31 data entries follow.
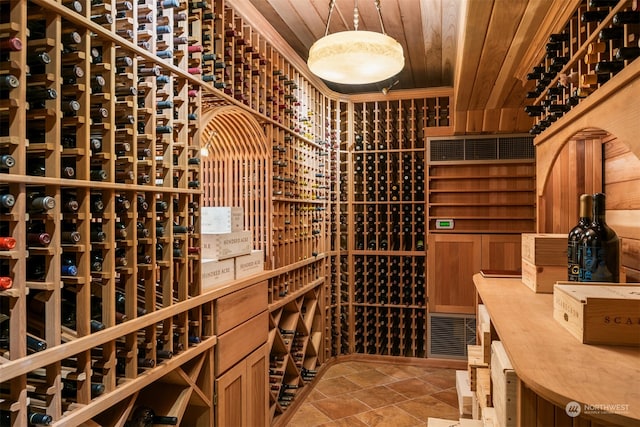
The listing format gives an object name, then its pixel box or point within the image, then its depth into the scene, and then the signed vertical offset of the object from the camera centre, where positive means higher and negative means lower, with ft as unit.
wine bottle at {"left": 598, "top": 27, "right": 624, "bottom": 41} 4.19 +1.67
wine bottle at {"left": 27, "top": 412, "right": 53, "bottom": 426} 4.46 -2.08
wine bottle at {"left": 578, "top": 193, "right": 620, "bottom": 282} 5.19 -0.46
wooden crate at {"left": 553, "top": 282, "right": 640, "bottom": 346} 3.83 -0.94
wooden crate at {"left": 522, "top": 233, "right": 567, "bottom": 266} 6.20 -0.55
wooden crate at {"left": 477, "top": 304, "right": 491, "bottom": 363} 6.45 -1.88
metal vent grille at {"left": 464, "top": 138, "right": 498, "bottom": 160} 15.51 +2.17
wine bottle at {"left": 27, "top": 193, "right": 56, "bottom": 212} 4.54 +0.08
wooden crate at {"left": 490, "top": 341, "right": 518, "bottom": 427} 4.00 -1.69
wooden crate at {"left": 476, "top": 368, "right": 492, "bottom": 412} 6.22 -2.59
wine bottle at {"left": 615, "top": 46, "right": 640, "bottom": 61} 3.70 +1.31
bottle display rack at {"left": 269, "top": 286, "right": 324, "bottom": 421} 11.37 -3.91
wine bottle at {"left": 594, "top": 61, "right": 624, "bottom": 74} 4.13 +1.34
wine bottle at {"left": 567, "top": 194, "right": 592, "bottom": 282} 5.42 -0.32
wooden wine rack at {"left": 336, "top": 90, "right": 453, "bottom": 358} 16.26 -0.48
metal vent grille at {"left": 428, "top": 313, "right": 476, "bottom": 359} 15.72 -4.40
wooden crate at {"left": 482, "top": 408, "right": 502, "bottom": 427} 5.25 -2.63
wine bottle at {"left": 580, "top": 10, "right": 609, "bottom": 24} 4.62 +2.03
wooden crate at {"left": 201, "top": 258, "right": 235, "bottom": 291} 7.96 -1.15
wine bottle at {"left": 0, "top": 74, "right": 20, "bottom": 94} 4.18 +1.21
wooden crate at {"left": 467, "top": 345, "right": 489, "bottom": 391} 7.26 -2.64
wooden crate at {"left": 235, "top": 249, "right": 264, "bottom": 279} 9.18 -1.13
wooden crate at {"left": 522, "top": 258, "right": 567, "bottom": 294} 6.14 -0.90
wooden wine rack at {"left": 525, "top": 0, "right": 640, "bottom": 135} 4.03 +1.74
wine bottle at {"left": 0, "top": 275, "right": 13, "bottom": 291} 4.10 -0.65
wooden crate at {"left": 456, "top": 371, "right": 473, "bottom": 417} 8.71 -3.81
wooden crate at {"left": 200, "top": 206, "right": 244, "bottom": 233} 8.76 -0.15
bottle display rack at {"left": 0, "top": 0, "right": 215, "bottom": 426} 4.32 +0.15
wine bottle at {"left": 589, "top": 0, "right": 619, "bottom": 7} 4.41 +2.08
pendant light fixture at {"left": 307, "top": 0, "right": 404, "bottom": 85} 7.47 +2.73
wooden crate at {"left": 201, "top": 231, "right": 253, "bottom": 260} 8.39 -0.65
